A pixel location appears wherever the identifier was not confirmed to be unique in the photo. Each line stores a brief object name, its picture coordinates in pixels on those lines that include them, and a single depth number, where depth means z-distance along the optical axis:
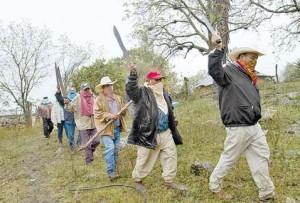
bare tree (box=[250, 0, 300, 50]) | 8.88
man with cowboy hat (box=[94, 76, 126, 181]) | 4.17
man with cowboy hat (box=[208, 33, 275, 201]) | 2.93
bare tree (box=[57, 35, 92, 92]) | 25.75
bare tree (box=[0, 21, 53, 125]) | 20.77
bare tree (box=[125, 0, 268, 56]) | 9.09
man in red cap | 3.46
